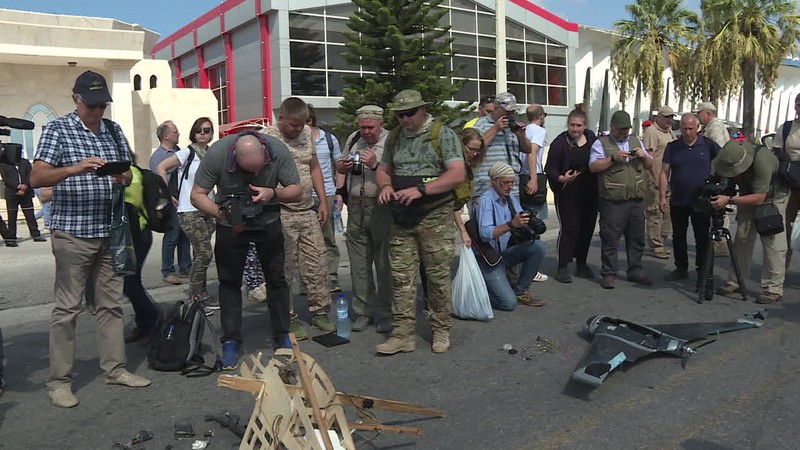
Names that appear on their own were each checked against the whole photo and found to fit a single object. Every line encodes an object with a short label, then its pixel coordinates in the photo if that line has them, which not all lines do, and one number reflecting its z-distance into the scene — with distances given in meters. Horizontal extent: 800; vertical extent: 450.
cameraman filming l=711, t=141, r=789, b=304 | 6.06
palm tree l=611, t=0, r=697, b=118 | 34.94
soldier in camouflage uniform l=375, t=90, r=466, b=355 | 4.72
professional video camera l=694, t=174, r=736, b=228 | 6.20
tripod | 6.28
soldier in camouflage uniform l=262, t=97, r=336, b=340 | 5.24
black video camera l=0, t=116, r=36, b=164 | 4.23
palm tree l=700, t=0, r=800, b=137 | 32.22
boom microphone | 4.27
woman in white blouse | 6.14
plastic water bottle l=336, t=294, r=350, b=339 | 5.25
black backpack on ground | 4.59
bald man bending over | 4.39
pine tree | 20.42
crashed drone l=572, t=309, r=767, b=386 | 4.16
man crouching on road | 6.05
